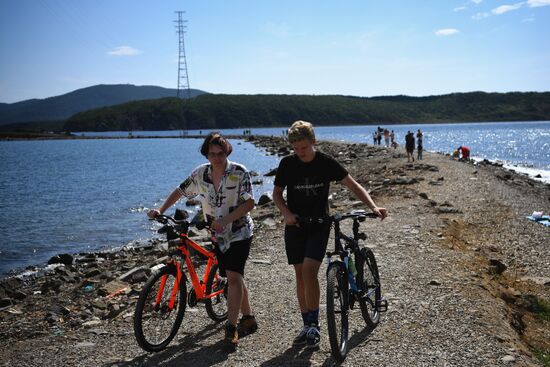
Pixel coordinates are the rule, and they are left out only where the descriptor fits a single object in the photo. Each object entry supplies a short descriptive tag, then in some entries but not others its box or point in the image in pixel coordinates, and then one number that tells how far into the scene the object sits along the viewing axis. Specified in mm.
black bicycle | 5398
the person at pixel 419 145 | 36200
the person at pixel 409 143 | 34366
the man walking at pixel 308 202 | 5480
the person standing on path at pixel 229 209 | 5805
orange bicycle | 5902
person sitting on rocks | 42372
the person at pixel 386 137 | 59281
